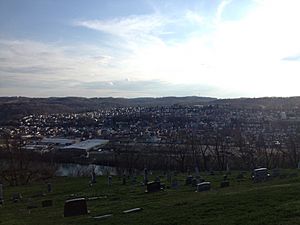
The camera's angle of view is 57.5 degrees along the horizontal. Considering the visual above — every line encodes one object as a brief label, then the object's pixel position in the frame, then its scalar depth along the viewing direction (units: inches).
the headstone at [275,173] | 635.9
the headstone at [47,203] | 597.4
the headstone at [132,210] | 398.9
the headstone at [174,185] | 633.4
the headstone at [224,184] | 588.8
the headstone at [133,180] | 824.7
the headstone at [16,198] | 713.6
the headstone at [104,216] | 380.0
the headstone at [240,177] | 686.2
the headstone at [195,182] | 639.4
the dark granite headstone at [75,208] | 445.7
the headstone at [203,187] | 540.7
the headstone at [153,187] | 603.4
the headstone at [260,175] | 597.6
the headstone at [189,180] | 674.4
